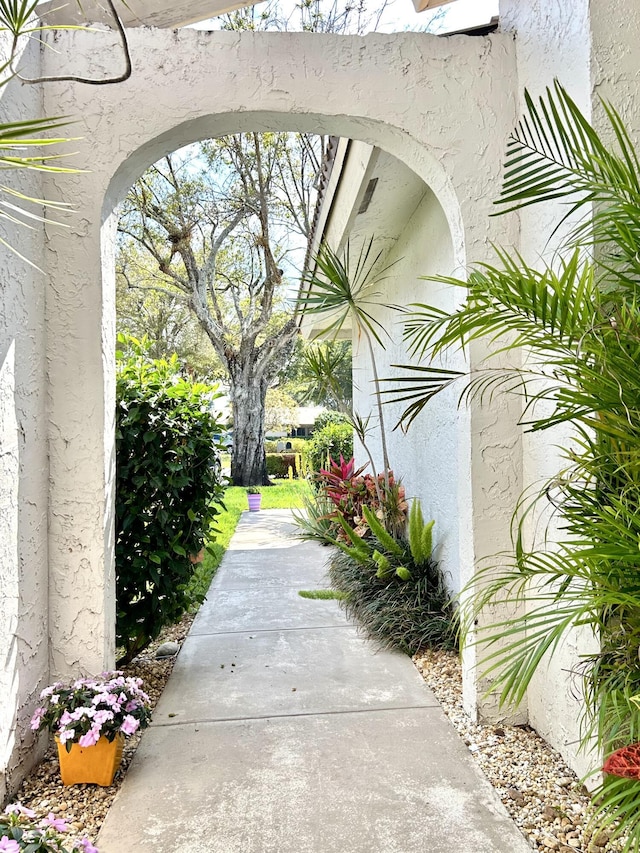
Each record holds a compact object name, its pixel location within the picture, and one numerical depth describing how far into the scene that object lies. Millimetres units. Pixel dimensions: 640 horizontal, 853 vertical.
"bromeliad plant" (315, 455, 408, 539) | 5297
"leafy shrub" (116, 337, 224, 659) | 3414
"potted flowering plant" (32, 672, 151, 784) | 2391
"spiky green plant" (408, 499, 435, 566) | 4461
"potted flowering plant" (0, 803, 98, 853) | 1379
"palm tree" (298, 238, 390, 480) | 4156
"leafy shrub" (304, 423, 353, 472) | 11281
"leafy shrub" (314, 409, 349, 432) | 15723
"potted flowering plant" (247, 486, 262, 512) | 11131
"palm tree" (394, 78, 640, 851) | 1701
